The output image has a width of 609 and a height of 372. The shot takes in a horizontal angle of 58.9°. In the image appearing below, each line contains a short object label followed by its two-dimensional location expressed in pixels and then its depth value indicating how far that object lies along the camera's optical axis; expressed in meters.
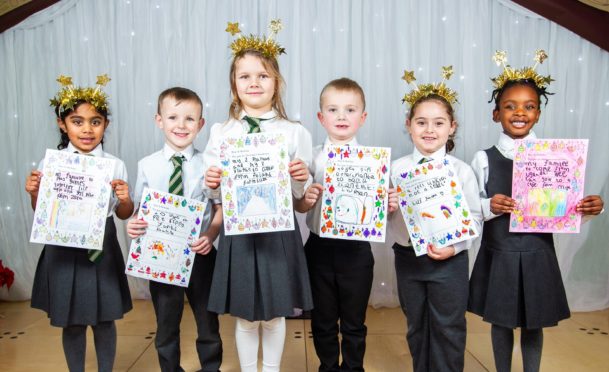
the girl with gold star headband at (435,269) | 2.13
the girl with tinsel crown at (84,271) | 2.14
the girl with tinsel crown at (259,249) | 2.07
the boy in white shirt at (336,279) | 2.26
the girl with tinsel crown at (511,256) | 2.14
